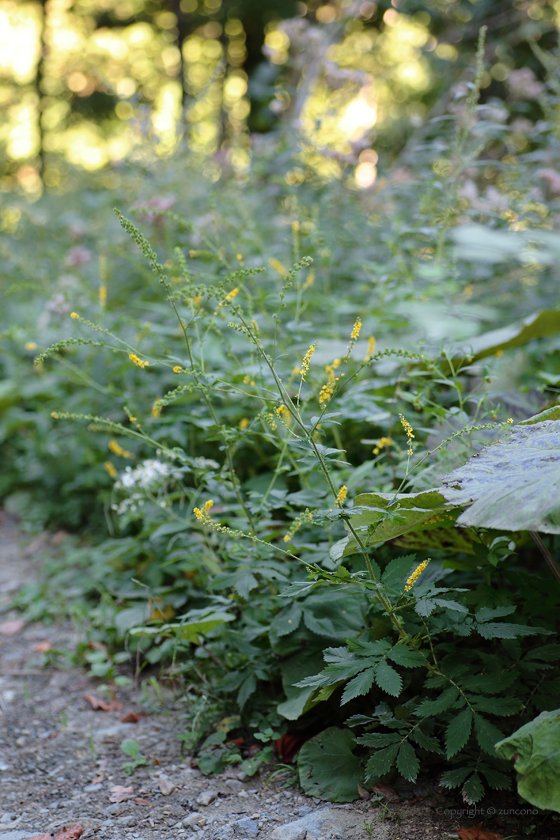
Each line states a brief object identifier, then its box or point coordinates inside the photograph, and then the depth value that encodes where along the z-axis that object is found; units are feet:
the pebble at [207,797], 4.47
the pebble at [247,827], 4.09
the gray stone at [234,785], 4.63
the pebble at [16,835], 4.09
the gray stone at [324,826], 3.94
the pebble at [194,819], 4.23
